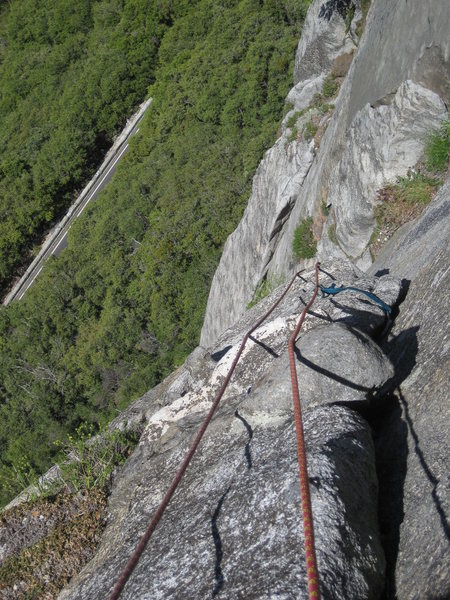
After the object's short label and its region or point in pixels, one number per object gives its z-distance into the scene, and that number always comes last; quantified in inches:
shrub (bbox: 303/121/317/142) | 691.4
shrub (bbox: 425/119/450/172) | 381.4
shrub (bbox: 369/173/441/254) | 398.3
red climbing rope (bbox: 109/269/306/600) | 131.2
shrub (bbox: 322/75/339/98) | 733.3
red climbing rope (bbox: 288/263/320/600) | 117.6
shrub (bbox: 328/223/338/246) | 490.0
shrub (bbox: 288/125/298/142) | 726.6
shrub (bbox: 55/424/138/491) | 275.1
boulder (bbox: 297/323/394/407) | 201.6
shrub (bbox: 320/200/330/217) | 511.8
